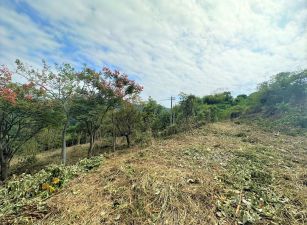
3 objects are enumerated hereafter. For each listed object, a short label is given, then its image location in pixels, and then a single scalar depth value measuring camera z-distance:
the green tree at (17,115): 5.77
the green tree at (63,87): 6.94
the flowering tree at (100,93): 7.80
